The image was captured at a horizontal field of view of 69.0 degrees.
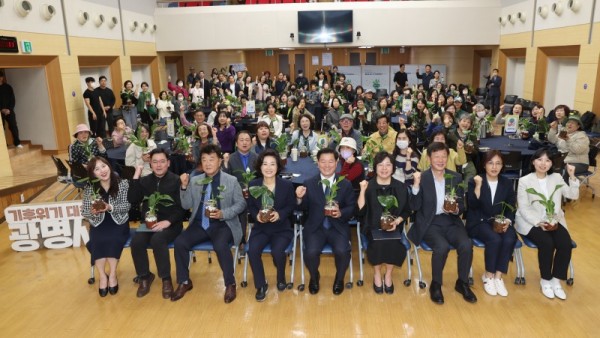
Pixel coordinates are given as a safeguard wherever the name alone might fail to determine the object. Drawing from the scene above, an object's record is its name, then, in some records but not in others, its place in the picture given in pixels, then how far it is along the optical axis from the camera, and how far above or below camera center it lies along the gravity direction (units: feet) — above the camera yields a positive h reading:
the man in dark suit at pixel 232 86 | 45.06 +0.41
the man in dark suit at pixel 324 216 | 14.30 -4.21
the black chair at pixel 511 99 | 46.77 -1.68
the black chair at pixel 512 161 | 19.94 -3.52
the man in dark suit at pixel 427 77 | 50.75 +0.94
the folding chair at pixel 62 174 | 22.20 -4.02
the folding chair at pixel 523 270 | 14.02 -6.21
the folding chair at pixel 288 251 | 14.24 -5.32
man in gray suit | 14.25 -4.29
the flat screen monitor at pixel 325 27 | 53.67 +7.49
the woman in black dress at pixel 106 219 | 14.51 -4.21
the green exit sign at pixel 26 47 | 30.63 +3.35
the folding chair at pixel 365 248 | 14.17 -5.32
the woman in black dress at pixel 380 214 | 13.87 -4.15
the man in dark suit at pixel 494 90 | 48.34 -0.70
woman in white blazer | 13.78 -4.40
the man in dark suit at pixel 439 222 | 13.82 -4.48
